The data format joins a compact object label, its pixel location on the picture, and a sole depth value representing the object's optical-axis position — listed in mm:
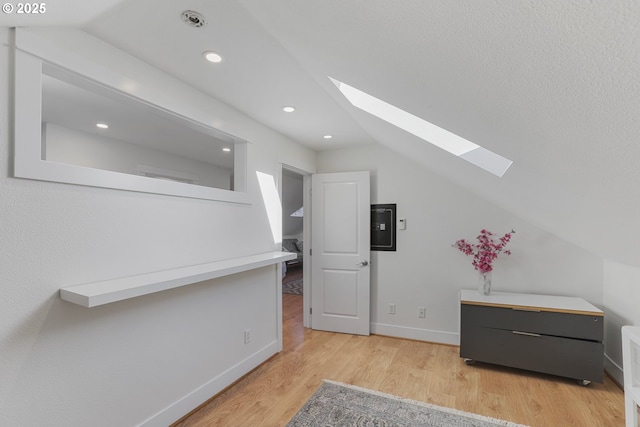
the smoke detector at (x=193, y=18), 1354
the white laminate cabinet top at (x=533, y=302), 2430
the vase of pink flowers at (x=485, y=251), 2881
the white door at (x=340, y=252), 3621
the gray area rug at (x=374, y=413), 1965
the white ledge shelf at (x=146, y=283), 1352
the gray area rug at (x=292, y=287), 5785
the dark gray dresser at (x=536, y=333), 2355
